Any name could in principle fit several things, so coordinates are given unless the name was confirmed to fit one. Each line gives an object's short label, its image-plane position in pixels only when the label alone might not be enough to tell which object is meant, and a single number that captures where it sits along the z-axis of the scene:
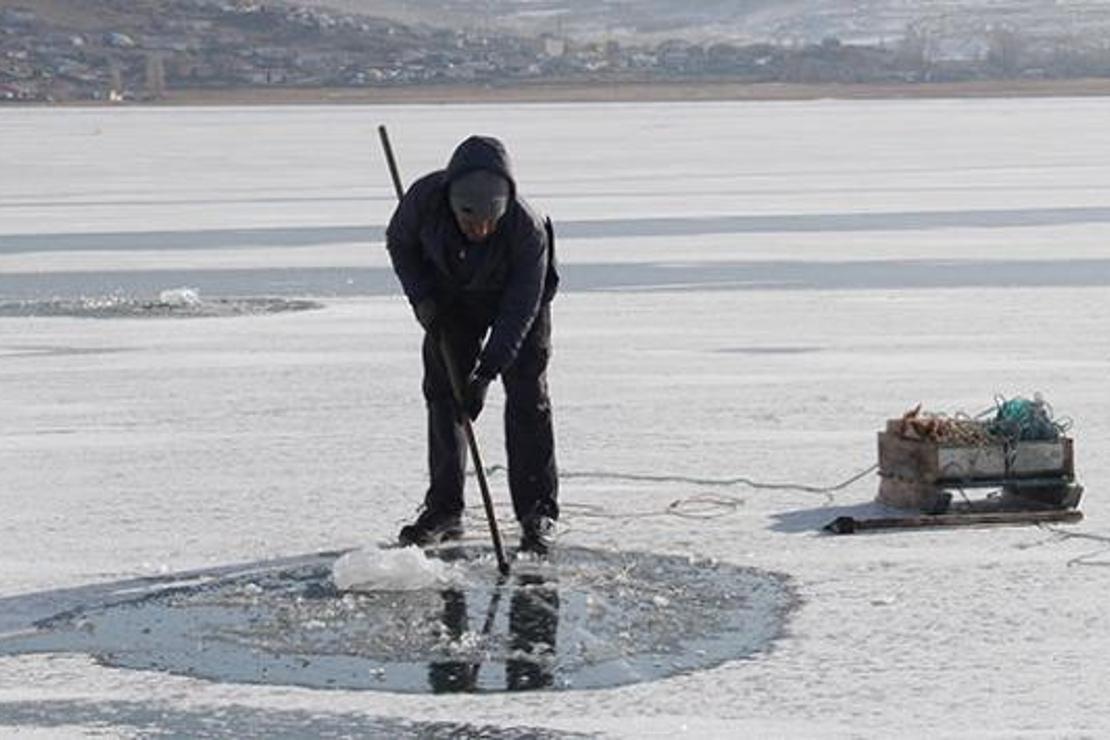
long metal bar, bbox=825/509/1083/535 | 10.29
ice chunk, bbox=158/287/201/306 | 18.31
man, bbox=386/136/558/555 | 9.48
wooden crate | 10.41
